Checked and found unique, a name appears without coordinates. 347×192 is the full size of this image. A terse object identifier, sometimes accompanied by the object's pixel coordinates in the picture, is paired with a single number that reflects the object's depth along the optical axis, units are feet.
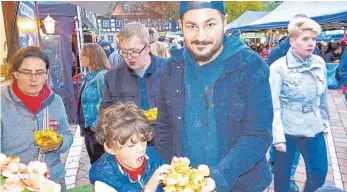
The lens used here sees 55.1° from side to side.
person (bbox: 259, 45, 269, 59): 59.12
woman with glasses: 7.17
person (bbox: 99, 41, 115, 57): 29.24
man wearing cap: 5.07
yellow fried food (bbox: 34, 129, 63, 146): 6.99
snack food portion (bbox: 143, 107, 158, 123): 7.52
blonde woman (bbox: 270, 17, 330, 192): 9.19
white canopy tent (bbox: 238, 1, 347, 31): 28.96
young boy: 5.79
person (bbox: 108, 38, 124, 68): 17.49
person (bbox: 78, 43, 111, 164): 11.89
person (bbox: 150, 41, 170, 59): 16.78
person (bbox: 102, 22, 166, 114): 8.77
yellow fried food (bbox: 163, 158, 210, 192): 4.38
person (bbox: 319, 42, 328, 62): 45.18
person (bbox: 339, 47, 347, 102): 12.97
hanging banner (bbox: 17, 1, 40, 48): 11.42
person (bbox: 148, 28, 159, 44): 18.39
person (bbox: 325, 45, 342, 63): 44.37
